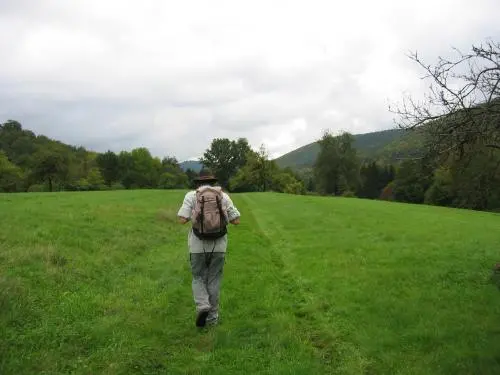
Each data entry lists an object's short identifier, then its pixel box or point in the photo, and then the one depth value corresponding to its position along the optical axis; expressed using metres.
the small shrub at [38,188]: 88.76
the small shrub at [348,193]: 105.80
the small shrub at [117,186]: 117.50
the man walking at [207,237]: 9.01
